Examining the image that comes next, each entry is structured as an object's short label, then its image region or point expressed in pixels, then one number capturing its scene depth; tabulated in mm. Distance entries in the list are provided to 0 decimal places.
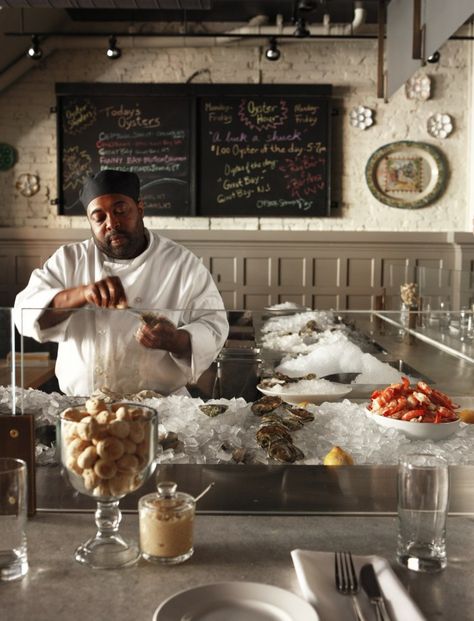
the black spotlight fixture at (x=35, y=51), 5934
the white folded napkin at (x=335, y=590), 861
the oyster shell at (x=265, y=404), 1460
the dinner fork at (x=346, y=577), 903
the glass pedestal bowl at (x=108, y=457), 990
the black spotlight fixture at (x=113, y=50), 6156
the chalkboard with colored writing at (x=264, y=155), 6559
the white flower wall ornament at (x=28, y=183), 6633
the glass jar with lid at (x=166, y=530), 1006
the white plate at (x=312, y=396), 1485
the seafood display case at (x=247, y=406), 1256
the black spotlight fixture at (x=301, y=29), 5488
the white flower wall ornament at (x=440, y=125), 6598
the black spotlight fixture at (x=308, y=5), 4867
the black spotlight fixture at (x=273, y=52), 6211
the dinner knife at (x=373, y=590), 854
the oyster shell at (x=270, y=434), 1367
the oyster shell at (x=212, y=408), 1354
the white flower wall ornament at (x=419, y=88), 6559
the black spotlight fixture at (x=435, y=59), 5841
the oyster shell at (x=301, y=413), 1454
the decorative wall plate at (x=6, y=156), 6609
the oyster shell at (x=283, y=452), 1342
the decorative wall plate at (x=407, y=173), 6621
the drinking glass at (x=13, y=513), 998
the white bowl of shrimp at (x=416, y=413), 1431
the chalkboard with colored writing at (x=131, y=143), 6555
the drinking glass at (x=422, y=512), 1018
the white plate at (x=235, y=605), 857
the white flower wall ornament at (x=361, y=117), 6602
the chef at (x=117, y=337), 1301
